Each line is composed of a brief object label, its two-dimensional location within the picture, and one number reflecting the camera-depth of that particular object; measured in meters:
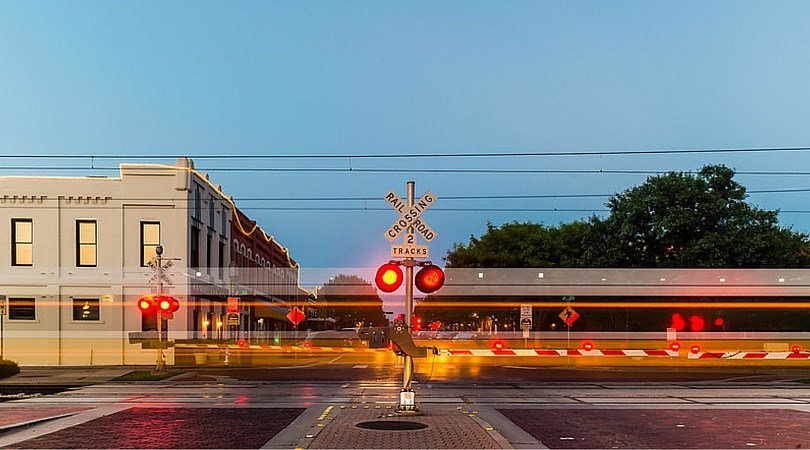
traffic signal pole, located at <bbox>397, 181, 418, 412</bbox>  12.76
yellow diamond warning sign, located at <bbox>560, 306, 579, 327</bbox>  34.94
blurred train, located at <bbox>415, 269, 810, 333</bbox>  34.47
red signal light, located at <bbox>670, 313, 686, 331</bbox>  39.05
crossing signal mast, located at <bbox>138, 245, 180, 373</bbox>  25.03
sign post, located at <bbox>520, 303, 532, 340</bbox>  36.06
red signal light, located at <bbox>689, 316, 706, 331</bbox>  40.44
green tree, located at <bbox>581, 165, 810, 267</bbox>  33.31
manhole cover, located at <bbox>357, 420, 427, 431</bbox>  11.67
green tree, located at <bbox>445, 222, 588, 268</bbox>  51.12
